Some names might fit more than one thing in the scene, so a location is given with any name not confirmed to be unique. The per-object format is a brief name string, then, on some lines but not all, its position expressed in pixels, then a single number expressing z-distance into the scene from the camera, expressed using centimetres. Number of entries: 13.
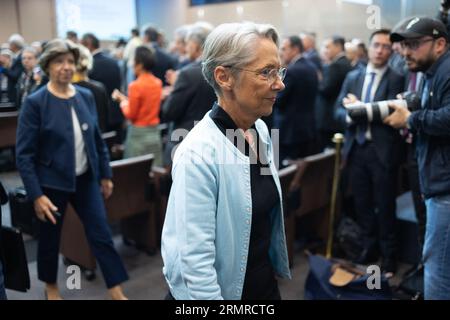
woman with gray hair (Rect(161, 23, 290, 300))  108
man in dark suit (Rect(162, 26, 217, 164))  262
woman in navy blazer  210
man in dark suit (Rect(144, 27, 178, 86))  489
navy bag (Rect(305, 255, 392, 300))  236
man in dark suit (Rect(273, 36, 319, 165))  357
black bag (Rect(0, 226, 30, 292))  166
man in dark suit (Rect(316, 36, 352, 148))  414
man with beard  175
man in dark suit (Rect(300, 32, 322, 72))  529
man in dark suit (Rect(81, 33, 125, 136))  427
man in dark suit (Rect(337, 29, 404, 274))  266
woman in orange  321
